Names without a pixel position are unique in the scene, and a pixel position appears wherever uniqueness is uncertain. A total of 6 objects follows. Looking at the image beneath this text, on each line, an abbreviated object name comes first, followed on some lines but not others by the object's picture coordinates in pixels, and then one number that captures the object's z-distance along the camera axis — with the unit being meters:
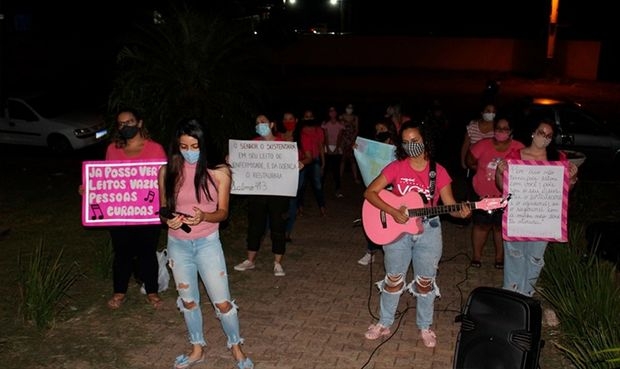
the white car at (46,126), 18.41
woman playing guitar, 6.07
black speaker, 5.01
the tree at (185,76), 10.41
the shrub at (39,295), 6.71
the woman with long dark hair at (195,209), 5.59
